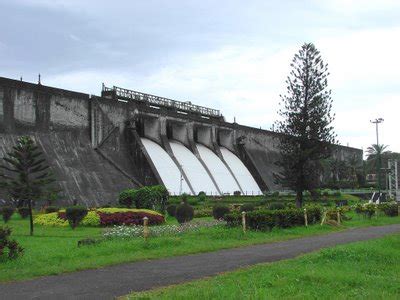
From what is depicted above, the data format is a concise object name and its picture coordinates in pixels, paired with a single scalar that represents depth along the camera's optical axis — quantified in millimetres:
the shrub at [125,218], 21969
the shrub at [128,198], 29688
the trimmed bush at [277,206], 26288
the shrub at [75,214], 20469
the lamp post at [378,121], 52031
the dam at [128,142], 34906
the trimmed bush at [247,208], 25422
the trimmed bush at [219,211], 24533
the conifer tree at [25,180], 19000
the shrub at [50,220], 21938
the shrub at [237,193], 46988
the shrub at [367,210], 26250
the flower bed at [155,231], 15000
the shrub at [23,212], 25616
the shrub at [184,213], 23016
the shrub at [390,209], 28625
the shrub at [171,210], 27547
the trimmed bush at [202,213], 28694
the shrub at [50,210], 26619
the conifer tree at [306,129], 31625
